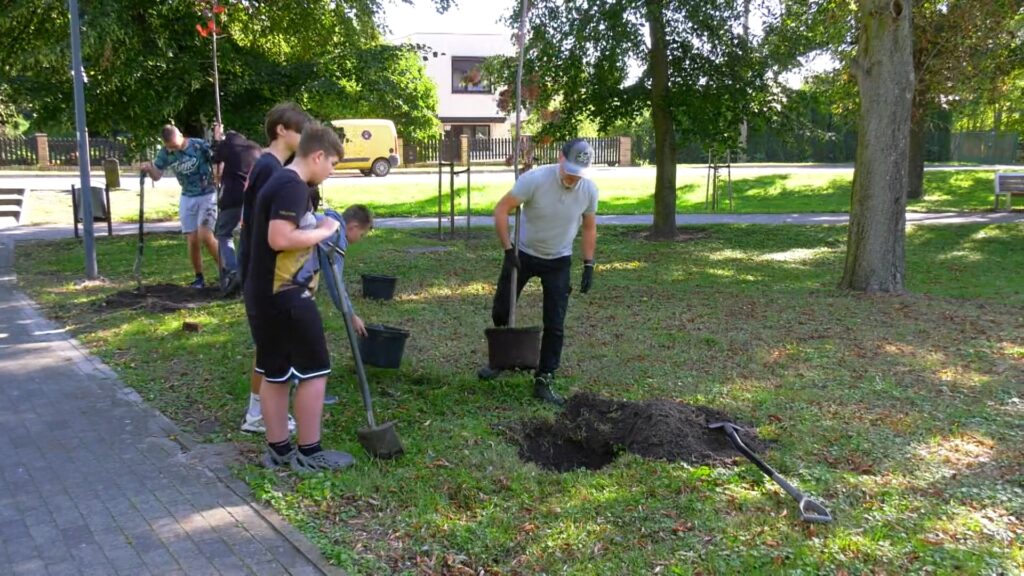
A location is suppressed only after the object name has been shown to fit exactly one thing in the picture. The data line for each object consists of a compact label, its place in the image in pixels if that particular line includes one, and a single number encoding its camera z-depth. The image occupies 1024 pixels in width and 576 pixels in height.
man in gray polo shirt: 5.73
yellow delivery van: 32.75
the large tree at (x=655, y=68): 14.26
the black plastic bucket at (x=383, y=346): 5.92
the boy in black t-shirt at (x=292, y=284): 4.11
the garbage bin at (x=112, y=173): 14.99
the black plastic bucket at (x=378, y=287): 9.23
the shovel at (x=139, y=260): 9.31
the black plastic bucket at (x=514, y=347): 6.06
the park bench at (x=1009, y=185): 20.24
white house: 44.44
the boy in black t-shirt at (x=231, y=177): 8.35
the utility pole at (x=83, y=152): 9.67
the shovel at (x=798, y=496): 3.96
